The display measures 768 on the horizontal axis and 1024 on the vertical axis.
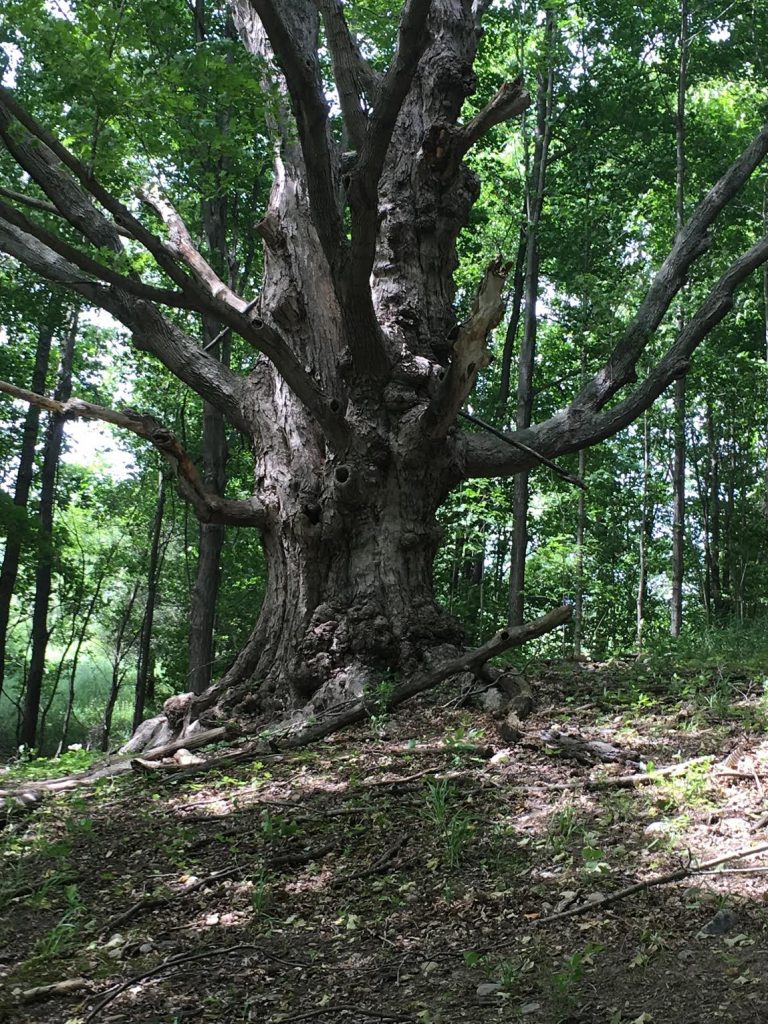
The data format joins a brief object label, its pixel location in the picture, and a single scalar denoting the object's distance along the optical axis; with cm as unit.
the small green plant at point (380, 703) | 553
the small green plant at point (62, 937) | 331
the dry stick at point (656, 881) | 307
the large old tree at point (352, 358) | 562
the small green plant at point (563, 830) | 361
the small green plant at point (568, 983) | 250
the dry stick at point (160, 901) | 353
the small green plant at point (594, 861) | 332
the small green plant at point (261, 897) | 348
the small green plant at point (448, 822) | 367
